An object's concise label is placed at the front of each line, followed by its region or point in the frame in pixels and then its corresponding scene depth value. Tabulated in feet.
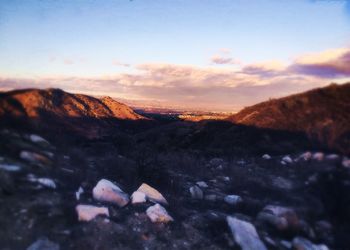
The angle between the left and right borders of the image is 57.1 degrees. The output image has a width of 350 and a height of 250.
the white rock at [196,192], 20.97
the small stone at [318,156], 28.72
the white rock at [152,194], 18.29
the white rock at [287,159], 29.36
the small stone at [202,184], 23.17
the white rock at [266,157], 30.97
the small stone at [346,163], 25.36
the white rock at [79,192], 16.62
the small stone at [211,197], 20.67
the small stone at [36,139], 19.34
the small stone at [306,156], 29.15
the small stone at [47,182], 16.74
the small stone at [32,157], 17.53
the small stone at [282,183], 23.85
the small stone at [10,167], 15.98
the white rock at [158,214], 16.10
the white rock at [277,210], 17.99
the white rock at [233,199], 20.17
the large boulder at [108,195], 16.93
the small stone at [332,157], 28.02
